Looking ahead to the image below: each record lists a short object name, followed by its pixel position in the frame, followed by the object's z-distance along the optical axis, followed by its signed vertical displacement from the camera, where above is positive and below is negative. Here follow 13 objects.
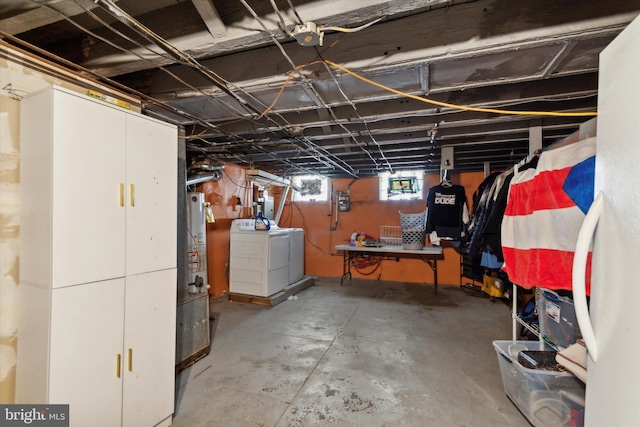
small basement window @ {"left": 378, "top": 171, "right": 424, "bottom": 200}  5.30 +0.56
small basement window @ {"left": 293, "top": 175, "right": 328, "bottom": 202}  6.04 +0.54
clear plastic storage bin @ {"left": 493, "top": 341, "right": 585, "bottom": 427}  1.50 -1.12
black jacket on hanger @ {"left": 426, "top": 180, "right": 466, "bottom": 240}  4.38 +0.04
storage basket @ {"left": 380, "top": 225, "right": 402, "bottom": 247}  5.43 -0.49
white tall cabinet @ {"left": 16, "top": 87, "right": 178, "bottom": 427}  1.22 -0.27
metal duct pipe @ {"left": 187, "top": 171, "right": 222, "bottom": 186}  3.61 +0.47
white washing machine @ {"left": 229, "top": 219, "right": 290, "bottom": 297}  4.14 -0.80
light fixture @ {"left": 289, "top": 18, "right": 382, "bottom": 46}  1.19 +0.82
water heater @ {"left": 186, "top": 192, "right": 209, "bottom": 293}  3.01 -0.36
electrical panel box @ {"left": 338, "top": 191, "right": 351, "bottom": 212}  5.82 +0.23
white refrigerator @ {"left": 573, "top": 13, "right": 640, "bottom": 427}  0.60 -0.10
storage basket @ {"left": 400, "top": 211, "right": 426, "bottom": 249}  4.74 -0.33
